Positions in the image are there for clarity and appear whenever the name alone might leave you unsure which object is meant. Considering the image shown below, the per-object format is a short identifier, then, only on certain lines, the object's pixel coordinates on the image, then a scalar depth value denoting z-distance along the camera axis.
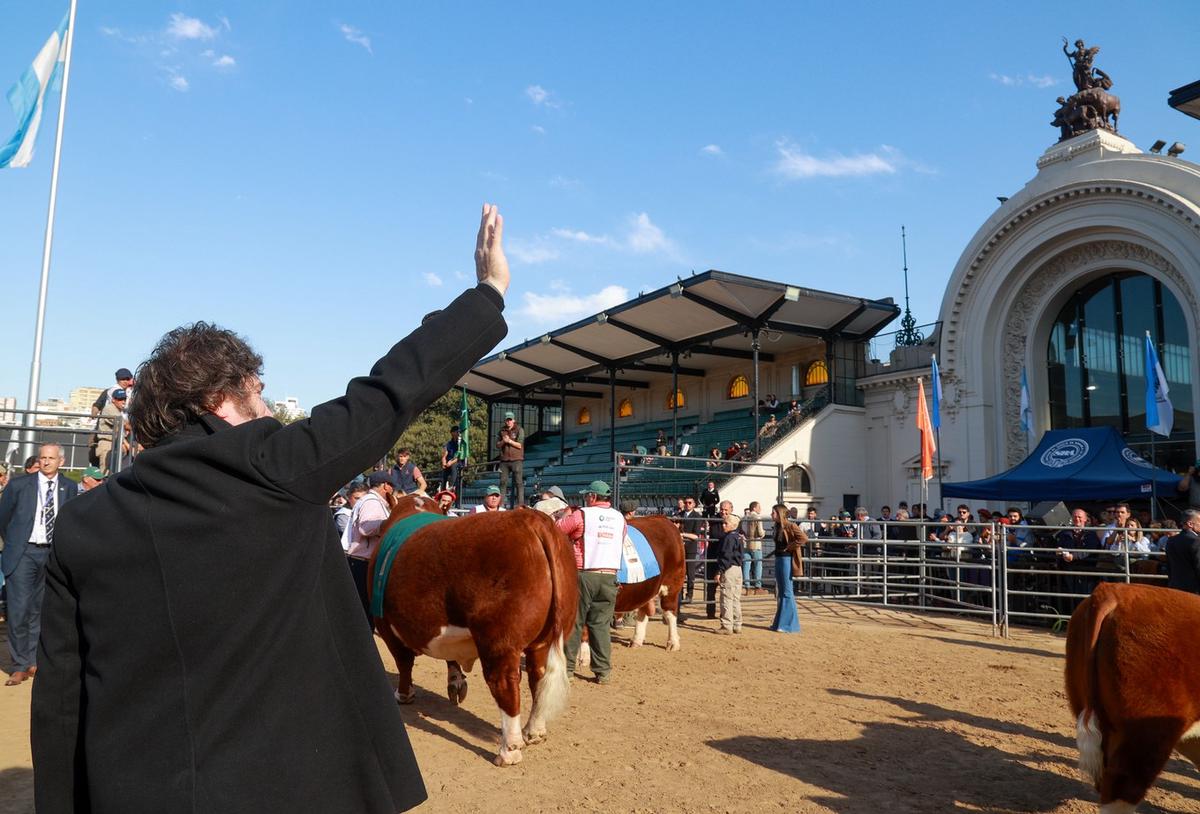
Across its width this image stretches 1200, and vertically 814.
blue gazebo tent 14.29
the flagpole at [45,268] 12.55
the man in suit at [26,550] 7.99
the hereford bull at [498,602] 5.95
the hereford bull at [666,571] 10.67
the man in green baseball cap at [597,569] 8.70
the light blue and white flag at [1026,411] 19.80
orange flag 17.58
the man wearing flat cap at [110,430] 9.25
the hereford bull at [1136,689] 4.29
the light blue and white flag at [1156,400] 14.76
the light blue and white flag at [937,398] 20.05
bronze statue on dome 20.55
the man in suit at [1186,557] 7.48
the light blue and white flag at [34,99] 13.55
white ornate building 18.92
